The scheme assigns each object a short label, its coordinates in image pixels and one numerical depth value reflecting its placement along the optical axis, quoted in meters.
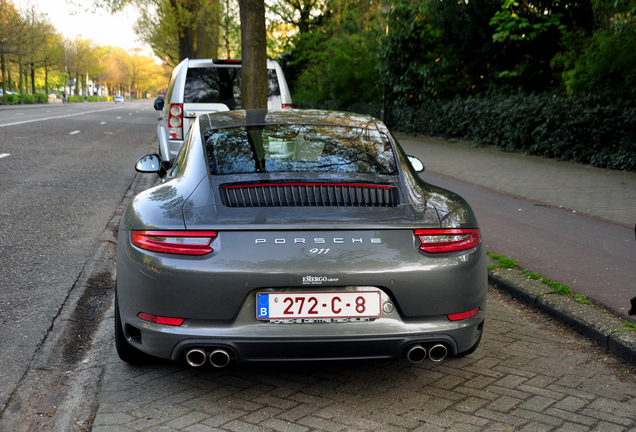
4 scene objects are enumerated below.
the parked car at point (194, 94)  9.69
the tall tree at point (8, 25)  54.19
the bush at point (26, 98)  61.84
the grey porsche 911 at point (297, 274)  2.90
